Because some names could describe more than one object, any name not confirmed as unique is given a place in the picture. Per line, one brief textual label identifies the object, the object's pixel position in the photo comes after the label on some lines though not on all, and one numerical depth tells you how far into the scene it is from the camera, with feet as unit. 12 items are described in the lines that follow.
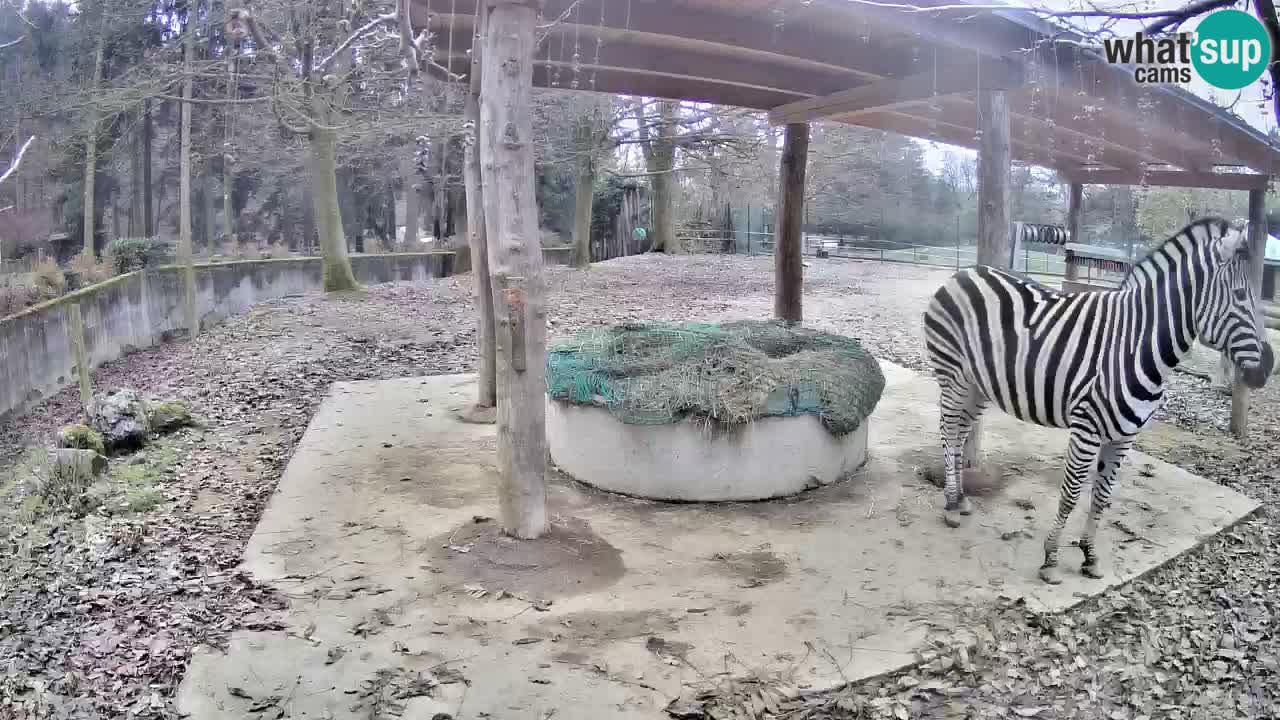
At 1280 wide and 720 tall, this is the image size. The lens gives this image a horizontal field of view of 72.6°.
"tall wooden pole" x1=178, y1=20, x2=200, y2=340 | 40.81
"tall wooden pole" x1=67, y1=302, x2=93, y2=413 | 25.54
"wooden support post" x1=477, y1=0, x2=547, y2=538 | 15.29
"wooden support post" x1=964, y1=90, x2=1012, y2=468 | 20.49
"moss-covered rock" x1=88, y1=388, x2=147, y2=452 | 22.91
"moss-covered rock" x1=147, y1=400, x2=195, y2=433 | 24.91
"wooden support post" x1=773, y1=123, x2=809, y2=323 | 30.94
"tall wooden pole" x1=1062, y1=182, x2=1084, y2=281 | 34.01
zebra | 14.83
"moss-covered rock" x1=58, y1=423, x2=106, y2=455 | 21.61
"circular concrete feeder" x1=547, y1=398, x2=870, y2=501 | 19.16
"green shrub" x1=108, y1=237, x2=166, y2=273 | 48.14
